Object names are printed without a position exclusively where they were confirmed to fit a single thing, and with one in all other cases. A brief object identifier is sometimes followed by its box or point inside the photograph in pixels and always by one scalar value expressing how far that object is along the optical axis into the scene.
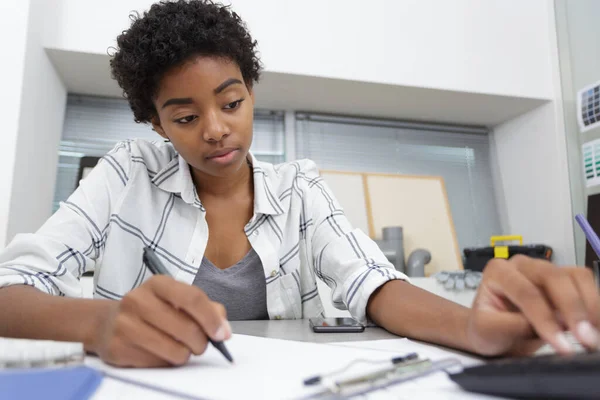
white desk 0.32
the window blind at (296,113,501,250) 2.15
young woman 0.40
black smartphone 0.64
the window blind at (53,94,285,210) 1.85
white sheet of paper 0.32
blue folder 0.30
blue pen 0.75
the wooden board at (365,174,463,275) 2.06
